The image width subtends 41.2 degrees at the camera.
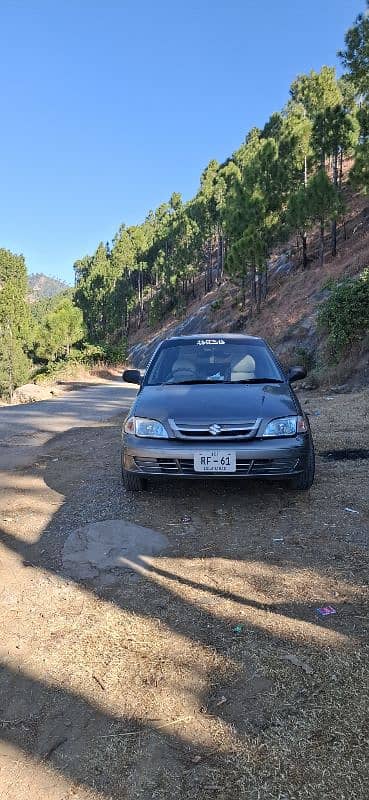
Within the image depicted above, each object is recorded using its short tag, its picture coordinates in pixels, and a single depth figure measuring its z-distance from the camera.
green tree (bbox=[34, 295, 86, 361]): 47.69
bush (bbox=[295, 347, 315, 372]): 17.55
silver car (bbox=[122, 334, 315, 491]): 3.80
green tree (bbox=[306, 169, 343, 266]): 27.98
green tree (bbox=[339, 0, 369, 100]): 14.57
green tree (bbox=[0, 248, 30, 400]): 53.75
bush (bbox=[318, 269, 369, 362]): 14.49
